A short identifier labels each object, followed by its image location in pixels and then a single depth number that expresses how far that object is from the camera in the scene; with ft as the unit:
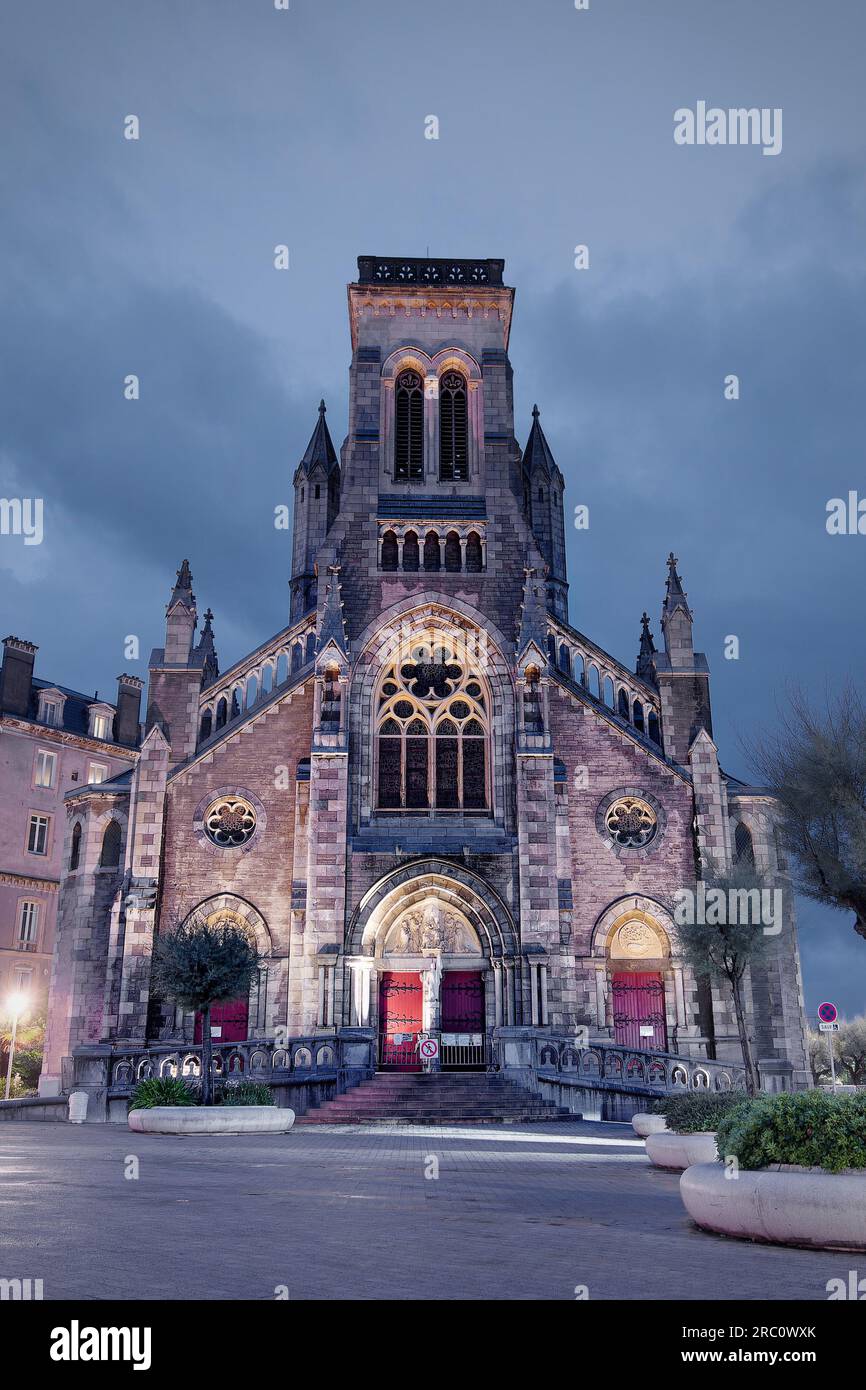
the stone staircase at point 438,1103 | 90.74
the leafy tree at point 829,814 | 46.55
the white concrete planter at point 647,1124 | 73.92
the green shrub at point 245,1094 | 80.13
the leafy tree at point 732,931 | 85.66
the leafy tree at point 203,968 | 82.38
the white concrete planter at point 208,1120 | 72.13
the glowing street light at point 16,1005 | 146.61
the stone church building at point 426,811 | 107.96
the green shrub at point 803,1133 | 28.37
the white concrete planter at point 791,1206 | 27.63
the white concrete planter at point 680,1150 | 47.78
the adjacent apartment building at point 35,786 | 164.55
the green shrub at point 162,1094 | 77.30
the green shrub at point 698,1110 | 48.29
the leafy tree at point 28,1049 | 143.54
